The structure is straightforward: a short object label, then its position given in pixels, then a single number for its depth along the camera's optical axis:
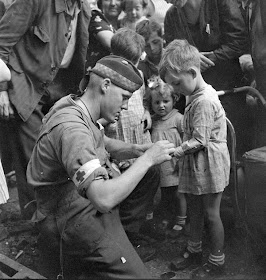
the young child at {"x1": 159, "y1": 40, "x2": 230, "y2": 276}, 3.14
